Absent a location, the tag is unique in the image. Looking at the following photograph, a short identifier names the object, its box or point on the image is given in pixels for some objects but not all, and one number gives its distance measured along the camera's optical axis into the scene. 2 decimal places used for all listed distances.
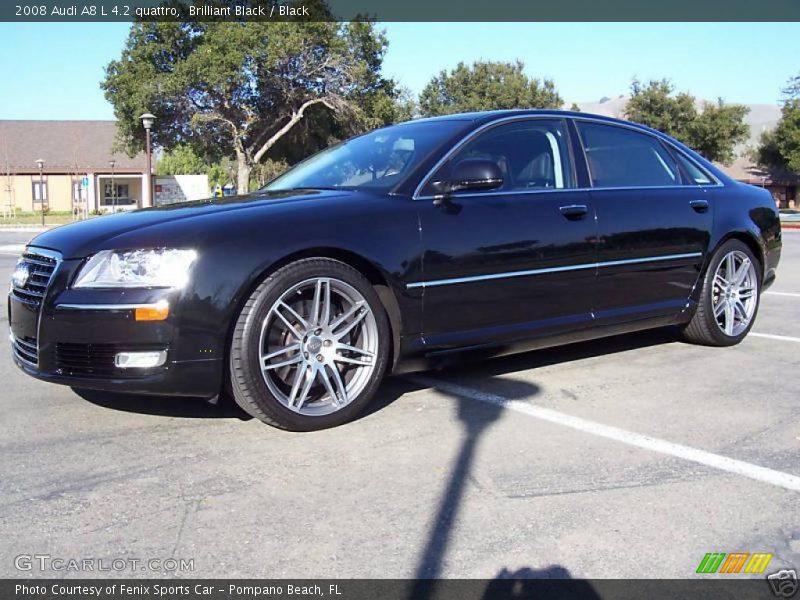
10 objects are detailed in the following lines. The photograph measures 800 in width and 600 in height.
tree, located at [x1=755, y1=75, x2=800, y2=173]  48.53
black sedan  3.45
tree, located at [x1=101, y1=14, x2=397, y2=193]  31.43
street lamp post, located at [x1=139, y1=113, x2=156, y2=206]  25.53
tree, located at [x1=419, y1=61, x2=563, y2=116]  51.19
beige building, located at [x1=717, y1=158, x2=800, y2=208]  58.41
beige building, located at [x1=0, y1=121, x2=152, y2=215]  56.16
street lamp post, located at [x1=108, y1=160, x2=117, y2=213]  53.29
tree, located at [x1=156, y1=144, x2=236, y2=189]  75.25
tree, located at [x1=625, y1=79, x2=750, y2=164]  48.81
